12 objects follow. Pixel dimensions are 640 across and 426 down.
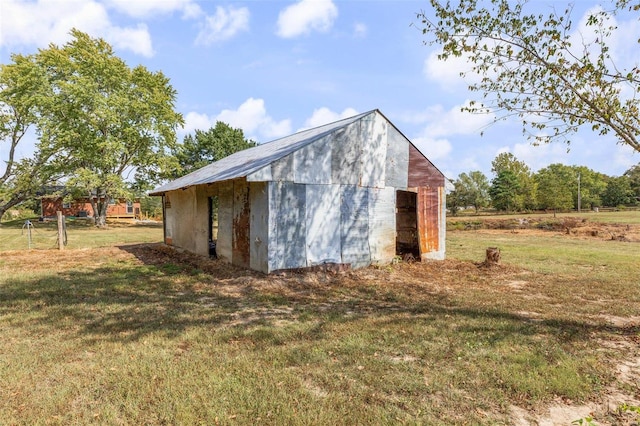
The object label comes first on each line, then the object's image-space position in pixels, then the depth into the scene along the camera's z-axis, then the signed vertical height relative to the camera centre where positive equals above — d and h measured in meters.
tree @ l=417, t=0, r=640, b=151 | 5.52 +2.17
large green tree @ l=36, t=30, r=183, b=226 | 30.23 +8.24
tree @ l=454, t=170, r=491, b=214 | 64.56 +3.15
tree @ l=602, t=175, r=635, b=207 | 67.31 +2.08
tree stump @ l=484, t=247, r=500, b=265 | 11.88 -1.64
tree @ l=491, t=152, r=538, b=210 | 57.09 +2.93
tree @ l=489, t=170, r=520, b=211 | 58.72 +2.45
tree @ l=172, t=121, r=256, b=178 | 38.28 +6.87
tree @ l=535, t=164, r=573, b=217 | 46.53 +1.38
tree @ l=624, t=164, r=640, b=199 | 71.62 +4.47
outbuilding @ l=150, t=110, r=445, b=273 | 10.02 +0.19
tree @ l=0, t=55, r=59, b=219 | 28.91 +7.24
